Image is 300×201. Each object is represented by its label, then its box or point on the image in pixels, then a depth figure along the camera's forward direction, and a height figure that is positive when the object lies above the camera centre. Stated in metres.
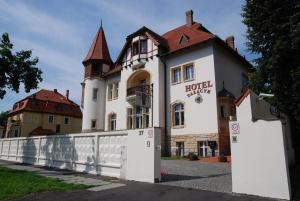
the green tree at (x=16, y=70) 20.44 +5.94
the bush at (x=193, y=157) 19.41 -1.07
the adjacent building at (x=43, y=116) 46.59 +5.04
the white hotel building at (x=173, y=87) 21.34 +5.24
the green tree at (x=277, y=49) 15.09 +5.50
